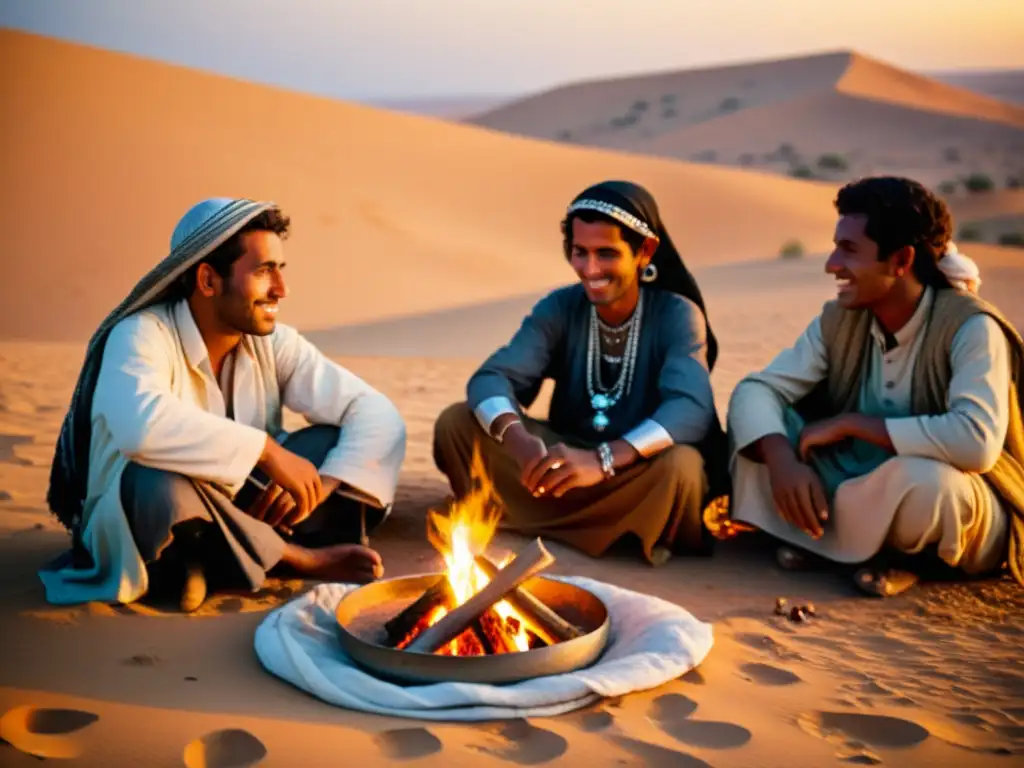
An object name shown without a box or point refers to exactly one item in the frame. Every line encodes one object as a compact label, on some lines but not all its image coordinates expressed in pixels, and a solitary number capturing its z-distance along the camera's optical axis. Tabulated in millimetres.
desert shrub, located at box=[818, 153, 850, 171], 45969
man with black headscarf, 5156
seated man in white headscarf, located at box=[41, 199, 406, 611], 4305
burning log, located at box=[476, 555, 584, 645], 3797
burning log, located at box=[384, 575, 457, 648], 3879
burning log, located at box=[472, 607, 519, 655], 3826
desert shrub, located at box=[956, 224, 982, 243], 27689
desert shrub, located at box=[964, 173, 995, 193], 34875
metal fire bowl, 3551
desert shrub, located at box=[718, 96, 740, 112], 65812
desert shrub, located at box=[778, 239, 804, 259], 22350
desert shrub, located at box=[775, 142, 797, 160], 49844
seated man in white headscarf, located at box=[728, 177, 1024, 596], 4746
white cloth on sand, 3490
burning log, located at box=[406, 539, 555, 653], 3672
